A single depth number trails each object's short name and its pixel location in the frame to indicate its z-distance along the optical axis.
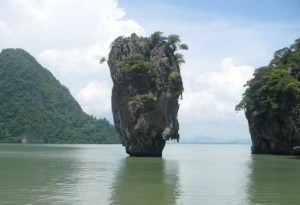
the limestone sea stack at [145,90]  46.94
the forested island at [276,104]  50.67
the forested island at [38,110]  130.50
